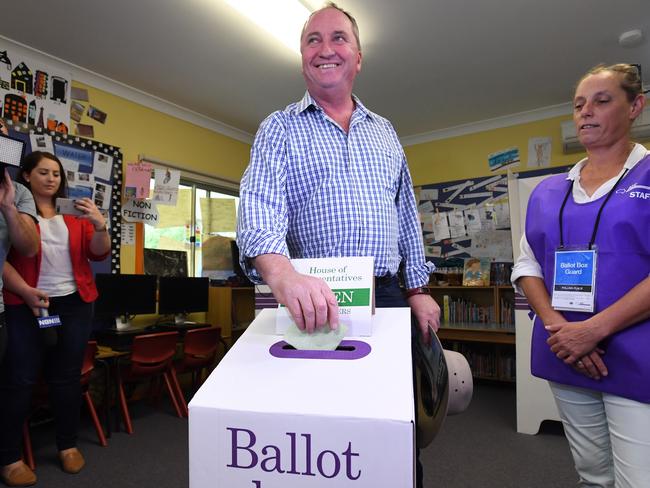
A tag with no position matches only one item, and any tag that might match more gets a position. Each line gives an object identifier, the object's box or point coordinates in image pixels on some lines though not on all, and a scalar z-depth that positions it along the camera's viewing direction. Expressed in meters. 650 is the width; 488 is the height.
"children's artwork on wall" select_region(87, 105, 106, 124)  3.80
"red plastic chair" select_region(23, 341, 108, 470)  2.57
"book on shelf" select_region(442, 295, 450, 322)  4.99
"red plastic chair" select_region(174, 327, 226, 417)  3.66
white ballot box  0.56
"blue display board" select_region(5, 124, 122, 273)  3.46
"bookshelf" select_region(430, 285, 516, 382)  4.42
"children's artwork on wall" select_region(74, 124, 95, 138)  3.71
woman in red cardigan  2.30
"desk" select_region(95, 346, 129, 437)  3.08
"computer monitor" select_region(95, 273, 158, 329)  3.60
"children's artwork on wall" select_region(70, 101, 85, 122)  3.67
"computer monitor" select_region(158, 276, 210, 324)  4.08
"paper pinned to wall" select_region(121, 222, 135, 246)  4.00
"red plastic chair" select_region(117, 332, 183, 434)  3.21
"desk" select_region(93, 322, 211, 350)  3.46
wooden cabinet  4.55
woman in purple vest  1.10
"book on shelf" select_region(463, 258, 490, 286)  4.80
